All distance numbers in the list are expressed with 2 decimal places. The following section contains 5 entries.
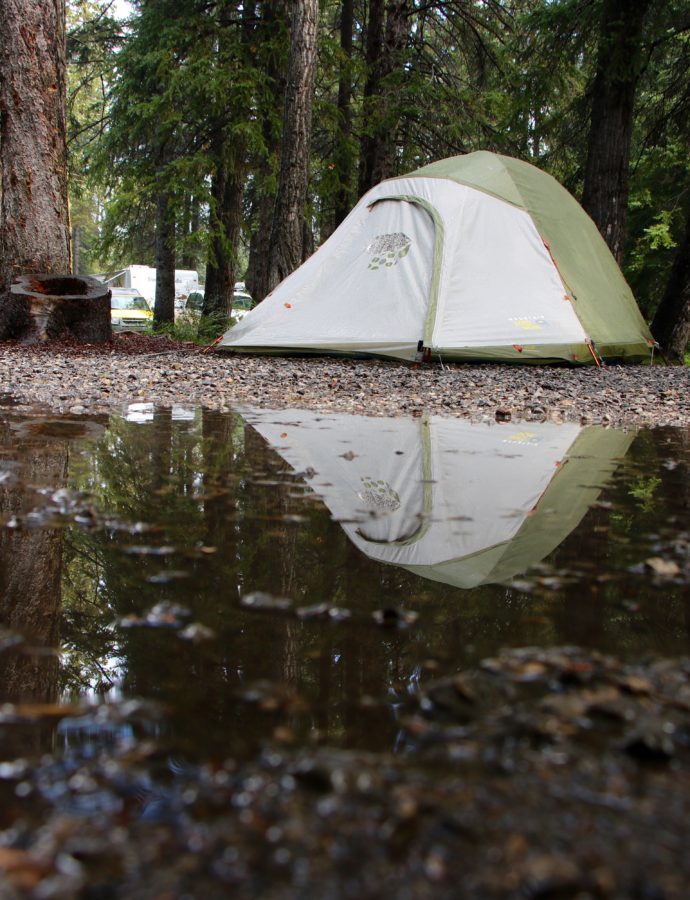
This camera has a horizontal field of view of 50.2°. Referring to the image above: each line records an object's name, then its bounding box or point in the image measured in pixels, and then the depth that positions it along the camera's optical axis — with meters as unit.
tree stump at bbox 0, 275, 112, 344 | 8.79
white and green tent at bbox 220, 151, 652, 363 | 7.95
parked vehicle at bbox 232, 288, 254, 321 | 24.11
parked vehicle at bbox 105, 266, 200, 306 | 28.31
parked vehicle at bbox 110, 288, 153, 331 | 23.75
